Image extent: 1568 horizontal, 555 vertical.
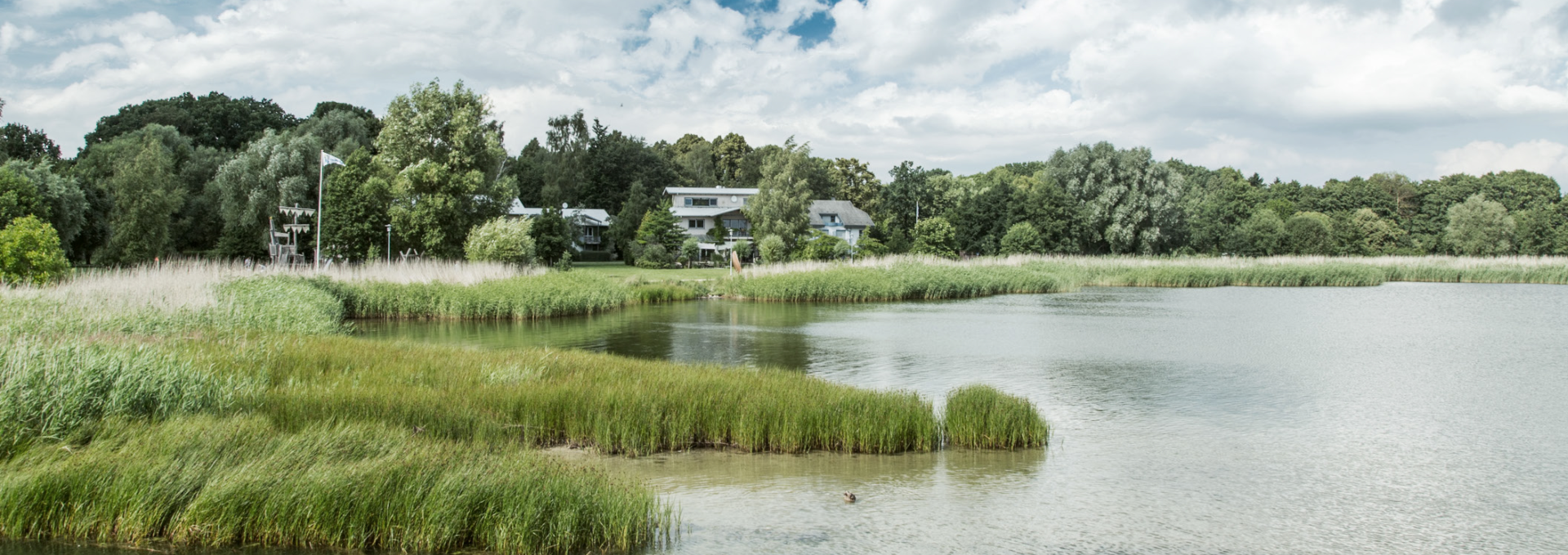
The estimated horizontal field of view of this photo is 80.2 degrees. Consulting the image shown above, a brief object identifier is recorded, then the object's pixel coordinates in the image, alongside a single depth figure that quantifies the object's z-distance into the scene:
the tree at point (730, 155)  109.56
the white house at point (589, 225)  75.12
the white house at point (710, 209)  78.38
